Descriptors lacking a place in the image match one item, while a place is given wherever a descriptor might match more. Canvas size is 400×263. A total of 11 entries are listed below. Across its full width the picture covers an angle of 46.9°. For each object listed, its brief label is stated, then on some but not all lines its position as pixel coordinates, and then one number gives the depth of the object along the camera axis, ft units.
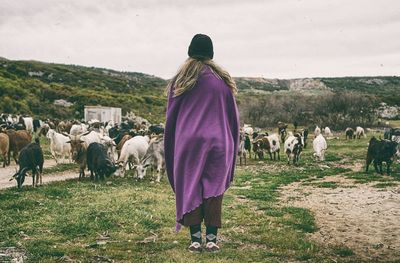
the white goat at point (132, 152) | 57.31
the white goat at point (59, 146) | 75.41
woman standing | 19.60
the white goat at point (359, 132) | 146.10
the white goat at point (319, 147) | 82.58
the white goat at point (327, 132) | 164.45
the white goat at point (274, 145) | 88.79
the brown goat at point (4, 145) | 67.41
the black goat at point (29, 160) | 44.25
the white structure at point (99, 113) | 173.06
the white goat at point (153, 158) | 54.85
